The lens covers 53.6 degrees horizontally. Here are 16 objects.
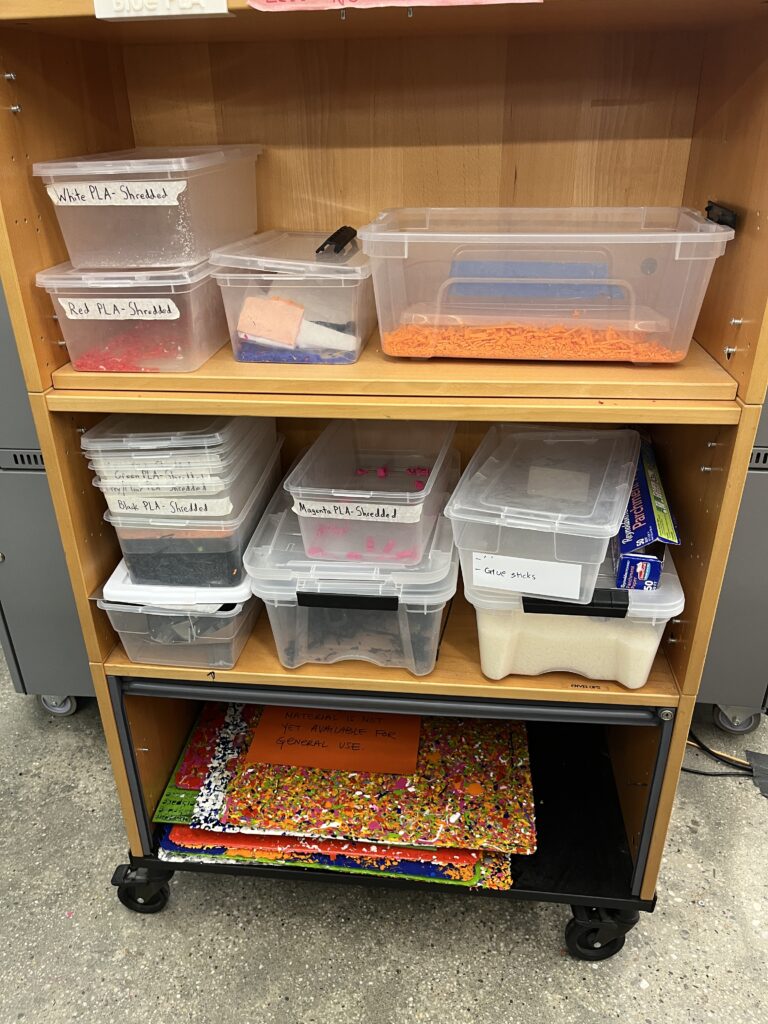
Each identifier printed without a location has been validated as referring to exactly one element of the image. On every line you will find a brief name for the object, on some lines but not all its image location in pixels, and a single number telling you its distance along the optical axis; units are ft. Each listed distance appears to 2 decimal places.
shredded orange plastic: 3.03
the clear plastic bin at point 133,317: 3.02
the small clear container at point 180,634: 3.53
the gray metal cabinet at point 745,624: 4.31
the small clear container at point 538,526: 3.20
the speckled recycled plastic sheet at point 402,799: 3.95
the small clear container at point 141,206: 2.93
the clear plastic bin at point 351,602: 3.44
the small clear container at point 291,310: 3.14
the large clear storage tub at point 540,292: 2.94
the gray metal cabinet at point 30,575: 4.35
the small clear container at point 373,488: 3.36
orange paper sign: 4.37
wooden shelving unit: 2.90
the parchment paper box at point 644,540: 3.29
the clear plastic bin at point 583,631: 3.27
